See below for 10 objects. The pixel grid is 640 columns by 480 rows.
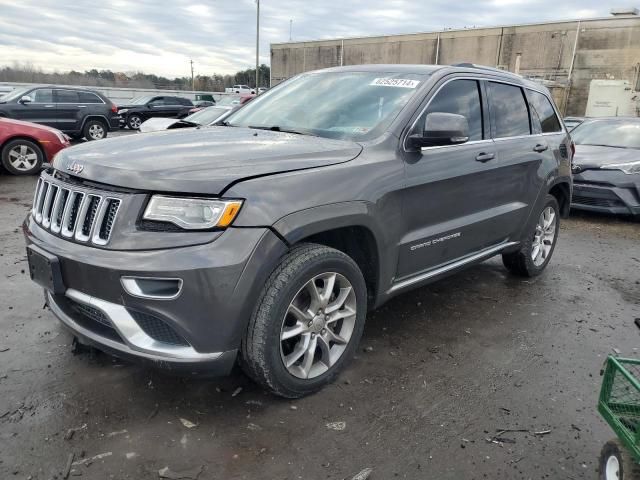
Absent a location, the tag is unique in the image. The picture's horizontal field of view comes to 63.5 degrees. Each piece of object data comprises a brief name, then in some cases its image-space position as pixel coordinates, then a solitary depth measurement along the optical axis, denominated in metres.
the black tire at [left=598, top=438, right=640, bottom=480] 1.90
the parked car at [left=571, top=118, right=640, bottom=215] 7.53
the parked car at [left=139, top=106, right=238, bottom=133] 11.33
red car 9.27
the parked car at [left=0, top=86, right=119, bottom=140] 13.95
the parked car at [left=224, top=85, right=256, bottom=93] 53.41
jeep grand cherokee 2.30
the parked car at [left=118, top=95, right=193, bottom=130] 21.72
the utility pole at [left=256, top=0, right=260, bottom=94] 37.38
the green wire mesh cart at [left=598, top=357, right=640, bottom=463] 2.01
